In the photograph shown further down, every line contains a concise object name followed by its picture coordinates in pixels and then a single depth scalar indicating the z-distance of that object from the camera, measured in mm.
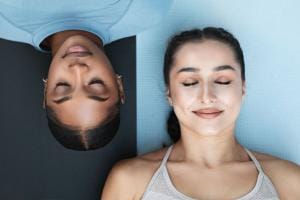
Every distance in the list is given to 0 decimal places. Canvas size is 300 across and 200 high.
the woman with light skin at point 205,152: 1196
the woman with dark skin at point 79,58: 1129
